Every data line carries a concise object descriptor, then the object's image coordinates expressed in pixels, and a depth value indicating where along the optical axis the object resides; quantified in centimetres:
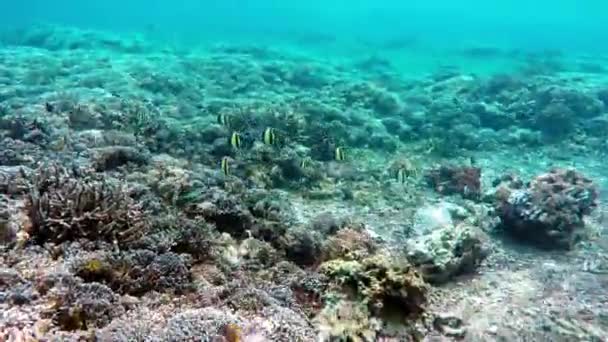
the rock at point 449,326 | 578
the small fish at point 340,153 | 980
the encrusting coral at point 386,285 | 511
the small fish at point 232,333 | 389
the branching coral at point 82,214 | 492
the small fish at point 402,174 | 979
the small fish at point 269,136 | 908
